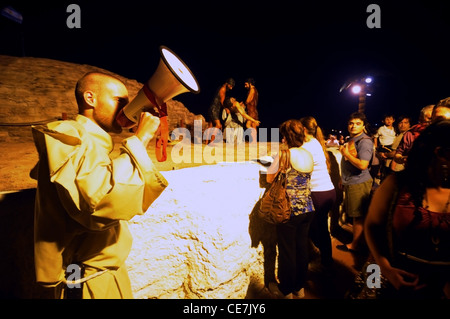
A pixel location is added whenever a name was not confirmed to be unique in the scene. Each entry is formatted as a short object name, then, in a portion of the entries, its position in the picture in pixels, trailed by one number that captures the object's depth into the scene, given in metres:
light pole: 8.86
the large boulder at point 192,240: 2.08
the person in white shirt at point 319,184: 2.74
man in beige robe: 0.78
